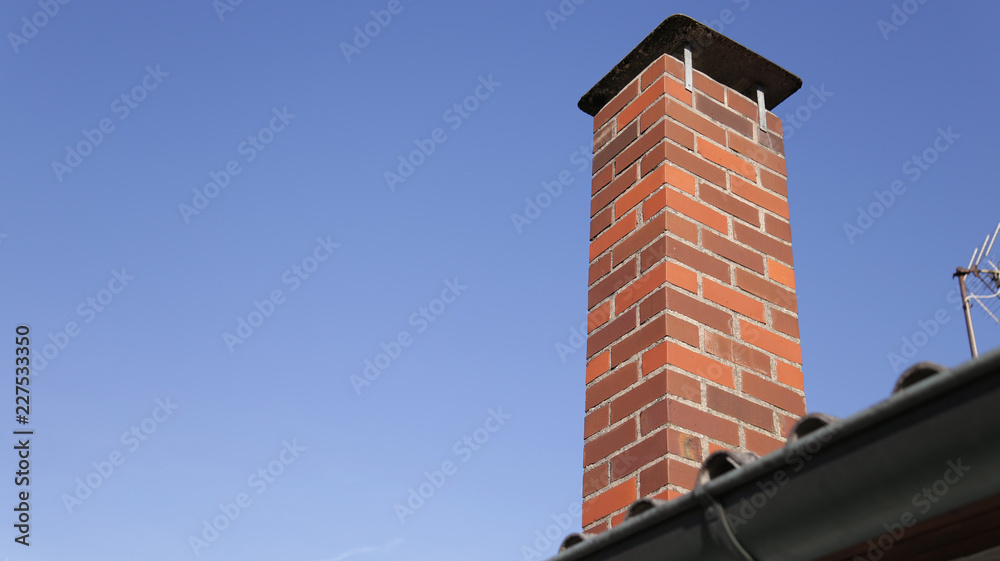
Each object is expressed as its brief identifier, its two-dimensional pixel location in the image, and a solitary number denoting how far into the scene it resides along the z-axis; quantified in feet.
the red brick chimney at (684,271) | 8.33
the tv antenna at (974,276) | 17.80
